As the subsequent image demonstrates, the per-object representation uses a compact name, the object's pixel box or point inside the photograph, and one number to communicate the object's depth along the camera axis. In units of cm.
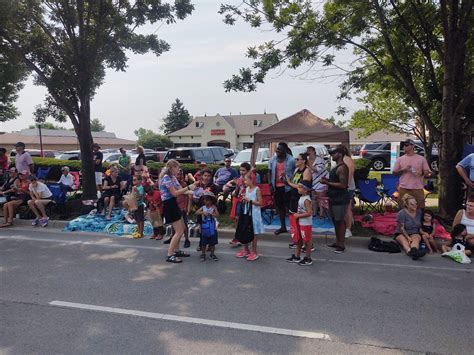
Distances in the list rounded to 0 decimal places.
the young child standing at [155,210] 779
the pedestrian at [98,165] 1220
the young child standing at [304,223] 581
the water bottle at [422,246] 626
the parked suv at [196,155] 1698
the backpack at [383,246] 652
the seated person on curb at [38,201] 947
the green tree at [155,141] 6204
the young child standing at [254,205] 625
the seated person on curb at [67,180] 1093
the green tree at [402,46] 825
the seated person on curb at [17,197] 955
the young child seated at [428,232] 648
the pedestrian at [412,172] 728
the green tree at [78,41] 1021
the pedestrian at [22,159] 1034
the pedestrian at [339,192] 643
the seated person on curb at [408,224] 643
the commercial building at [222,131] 6047
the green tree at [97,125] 12245
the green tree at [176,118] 8819
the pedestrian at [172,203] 607
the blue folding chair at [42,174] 1311
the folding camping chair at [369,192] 908
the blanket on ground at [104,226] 851
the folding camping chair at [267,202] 915
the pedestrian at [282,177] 782
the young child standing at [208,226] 623
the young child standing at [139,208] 809
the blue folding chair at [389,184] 911
